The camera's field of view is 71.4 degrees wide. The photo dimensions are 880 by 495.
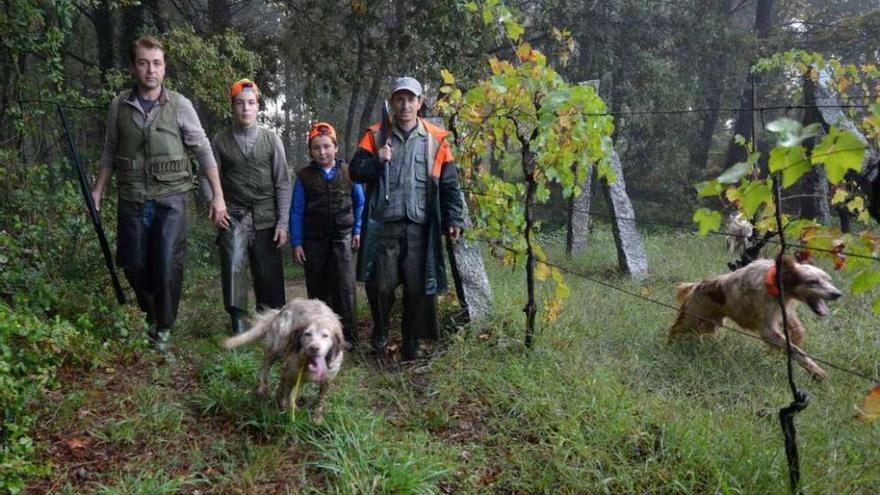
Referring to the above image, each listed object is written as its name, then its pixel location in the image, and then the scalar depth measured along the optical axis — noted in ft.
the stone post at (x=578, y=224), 31.75
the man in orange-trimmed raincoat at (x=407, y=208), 13.98
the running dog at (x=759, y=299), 13.69
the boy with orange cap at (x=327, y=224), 15.65
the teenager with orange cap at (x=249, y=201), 15.39
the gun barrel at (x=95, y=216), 14.17
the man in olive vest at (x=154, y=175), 13.25
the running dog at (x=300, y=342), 10.36
